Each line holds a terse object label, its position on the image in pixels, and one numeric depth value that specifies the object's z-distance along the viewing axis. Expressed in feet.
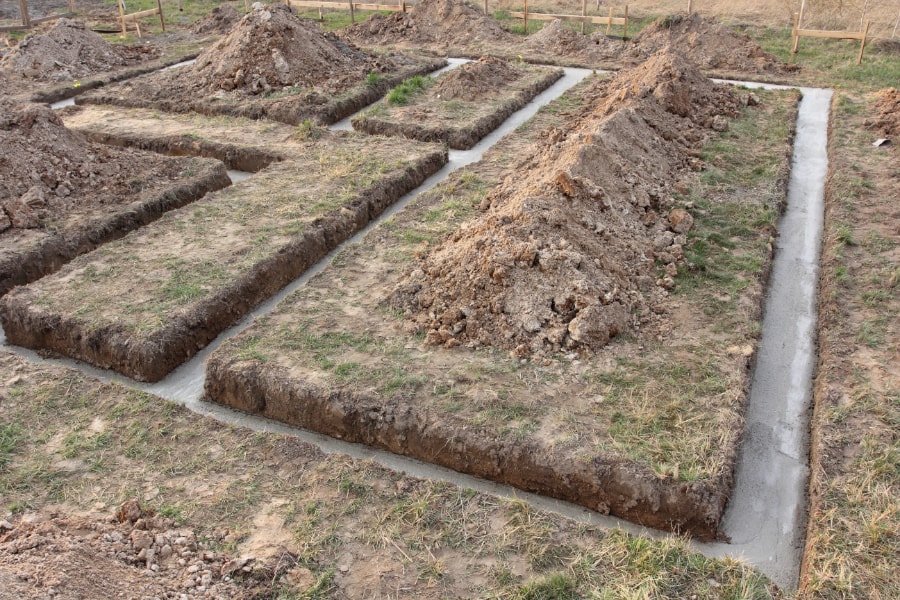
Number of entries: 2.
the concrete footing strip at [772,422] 16.17
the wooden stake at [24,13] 69.00
